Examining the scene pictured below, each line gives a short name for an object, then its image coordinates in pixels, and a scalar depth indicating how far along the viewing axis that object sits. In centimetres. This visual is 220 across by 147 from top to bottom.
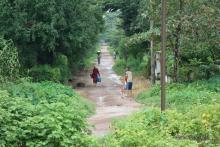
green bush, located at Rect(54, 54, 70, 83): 3309
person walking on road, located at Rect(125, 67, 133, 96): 2771
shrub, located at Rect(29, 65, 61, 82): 2997
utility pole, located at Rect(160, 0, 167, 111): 1518
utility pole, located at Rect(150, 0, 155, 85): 3027
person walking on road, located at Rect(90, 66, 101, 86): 3342
